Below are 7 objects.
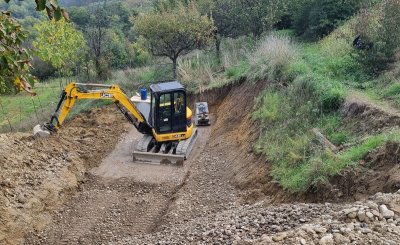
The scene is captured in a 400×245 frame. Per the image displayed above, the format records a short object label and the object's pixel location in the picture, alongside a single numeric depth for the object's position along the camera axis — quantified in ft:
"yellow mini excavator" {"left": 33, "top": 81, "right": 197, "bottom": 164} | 40.27
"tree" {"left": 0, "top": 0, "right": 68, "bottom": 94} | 11.40
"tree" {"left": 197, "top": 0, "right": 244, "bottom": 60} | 64.18
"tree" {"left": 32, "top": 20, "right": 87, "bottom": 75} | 59.82
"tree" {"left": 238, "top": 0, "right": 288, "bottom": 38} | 61.11
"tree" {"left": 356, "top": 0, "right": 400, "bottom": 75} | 38.73
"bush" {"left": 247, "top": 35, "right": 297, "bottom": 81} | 44.75
